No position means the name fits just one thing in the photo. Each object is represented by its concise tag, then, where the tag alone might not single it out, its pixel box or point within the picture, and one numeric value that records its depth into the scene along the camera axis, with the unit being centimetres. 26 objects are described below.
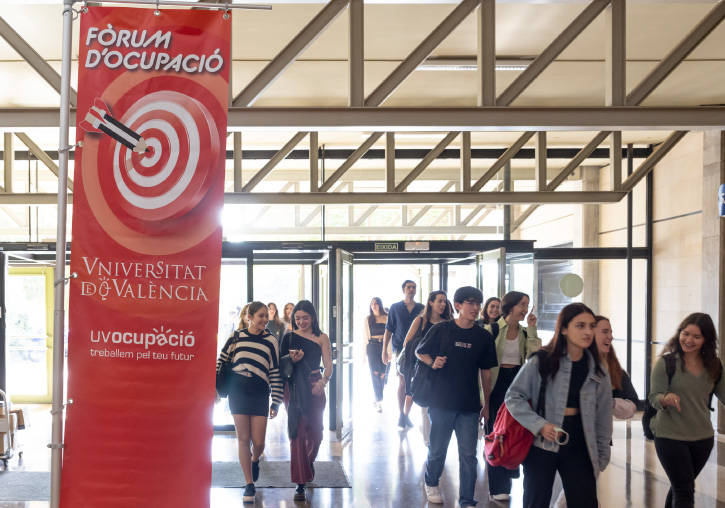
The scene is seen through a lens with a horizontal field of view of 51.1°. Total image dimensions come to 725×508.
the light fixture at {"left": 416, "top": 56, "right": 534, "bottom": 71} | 723
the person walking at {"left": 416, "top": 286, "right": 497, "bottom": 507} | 574
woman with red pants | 623
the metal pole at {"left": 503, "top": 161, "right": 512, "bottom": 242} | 1227
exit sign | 986
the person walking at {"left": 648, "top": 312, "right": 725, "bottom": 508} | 474
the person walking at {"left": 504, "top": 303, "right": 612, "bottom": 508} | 394
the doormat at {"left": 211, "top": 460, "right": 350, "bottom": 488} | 675
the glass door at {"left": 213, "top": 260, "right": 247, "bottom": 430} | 941
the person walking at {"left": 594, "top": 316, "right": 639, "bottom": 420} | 490
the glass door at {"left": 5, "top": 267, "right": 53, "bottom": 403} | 1187
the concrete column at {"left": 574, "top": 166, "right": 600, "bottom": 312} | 1209
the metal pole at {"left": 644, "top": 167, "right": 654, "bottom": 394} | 1134
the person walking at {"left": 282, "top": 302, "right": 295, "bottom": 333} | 1107
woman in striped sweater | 598
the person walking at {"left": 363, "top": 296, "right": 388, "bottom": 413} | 1050
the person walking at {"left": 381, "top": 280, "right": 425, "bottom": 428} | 947
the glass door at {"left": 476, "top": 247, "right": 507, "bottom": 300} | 938
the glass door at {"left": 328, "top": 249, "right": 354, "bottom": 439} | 896
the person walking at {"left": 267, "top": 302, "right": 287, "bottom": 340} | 993
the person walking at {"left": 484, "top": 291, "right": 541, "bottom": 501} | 624
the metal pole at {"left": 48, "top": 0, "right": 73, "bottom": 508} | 297
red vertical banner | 298
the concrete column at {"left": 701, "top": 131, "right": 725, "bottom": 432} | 905
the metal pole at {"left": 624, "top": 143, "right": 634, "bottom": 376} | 1161
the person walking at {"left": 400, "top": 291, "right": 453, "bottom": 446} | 722
